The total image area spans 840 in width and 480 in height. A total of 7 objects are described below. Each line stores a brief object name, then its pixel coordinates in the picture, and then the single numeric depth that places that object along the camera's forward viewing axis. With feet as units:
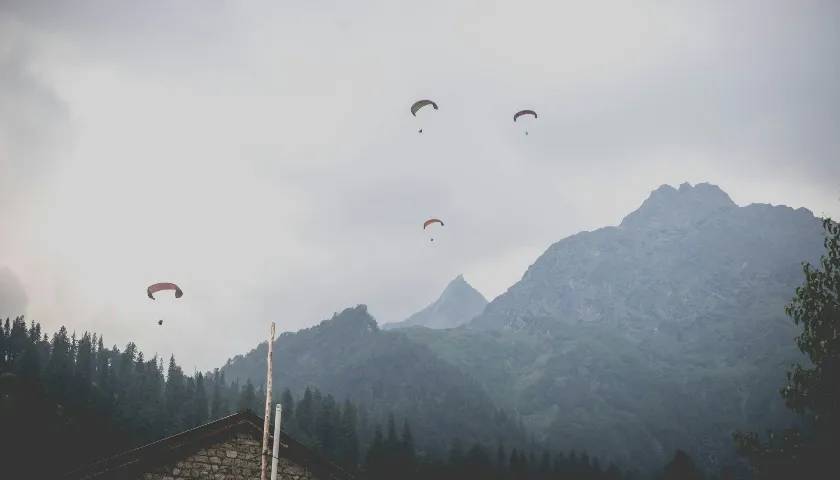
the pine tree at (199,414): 616.63
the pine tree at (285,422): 621.72
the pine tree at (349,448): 603.80
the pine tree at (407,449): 521.94
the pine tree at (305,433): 637.30
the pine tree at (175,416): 602.44
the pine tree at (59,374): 573.78
